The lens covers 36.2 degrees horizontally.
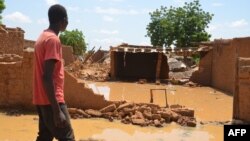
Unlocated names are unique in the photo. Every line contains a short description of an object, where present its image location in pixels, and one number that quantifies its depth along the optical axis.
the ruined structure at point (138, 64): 23.56
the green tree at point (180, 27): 34.75
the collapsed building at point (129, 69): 9.08
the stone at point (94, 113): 9.90
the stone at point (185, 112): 10.19
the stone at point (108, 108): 10.06
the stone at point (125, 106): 10.11
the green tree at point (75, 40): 50.72
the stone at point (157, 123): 9.27
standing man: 3.44
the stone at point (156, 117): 9.66
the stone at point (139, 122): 9.28
